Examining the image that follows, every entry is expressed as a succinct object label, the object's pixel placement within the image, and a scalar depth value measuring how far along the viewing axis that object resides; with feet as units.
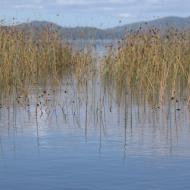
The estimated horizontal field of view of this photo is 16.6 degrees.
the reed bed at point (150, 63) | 48.67
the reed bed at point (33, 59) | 51.62
